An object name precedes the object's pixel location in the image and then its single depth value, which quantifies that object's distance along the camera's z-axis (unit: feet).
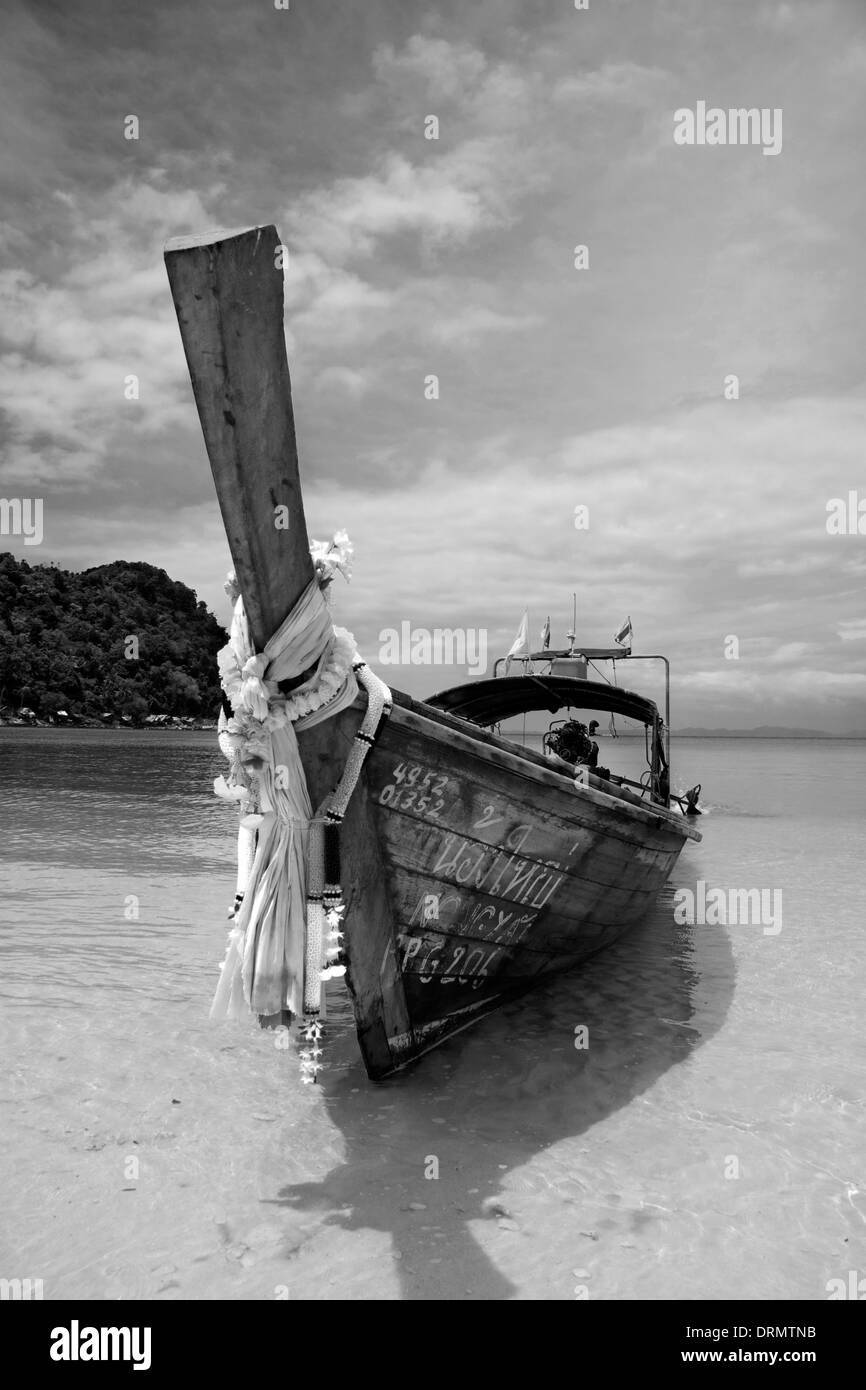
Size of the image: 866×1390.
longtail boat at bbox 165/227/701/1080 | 7.97
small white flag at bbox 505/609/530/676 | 35.73
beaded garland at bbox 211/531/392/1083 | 10.47
